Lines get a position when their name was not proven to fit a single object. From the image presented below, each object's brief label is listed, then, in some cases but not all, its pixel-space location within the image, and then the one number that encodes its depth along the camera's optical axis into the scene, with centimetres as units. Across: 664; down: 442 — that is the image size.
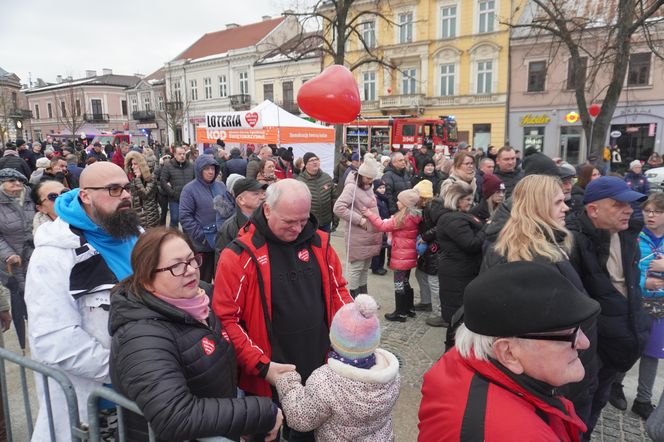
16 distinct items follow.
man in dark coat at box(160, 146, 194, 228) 742
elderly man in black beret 124
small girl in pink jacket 476
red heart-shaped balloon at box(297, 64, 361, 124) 464
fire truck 2005
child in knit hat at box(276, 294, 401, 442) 170
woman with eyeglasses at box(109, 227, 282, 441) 145
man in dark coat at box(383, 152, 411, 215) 658
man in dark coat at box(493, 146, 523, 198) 578
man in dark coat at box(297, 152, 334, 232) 602
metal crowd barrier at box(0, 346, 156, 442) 157
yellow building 2698
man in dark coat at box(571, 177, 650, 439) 264
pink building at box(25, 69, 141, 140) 5175
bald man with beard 182
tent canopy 1194
